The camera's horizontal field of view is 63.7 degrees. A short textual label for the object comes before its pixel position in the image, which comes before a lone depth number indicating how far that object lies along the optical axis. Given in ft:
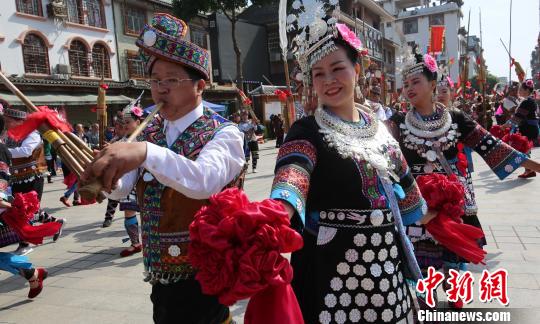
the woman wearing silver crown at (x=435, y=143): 9.80
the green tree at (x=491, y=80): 217.15
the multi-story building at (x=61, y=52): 49.78
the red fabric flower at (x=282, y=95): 8.51
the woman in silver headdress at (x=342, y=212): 5.69
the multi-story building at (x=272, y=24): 100.37
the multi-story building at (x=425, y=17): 178.70
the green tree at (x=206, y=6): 67.87
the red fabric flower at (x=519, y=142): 21.15
